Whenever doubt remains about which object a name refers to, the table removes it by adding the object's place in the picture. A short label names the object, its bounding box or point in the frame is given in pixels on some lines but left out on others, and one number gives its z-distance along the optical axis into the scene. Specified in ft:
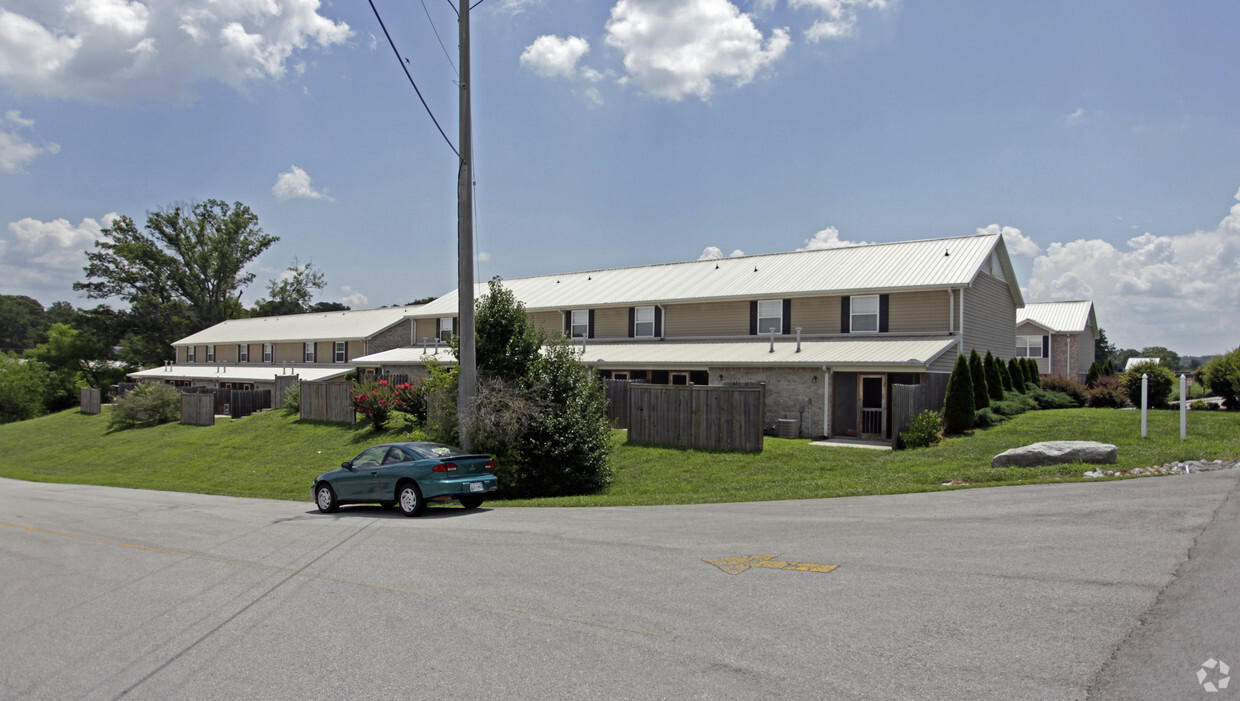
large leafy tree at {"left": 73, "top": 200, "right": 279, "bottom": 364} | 221.05
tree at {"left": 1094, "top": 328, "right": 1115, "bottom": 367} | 247.29
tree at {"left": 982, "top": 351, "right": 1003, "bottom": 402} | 79.51
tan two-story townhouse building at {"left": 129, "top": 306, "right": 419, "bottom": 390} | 149.18
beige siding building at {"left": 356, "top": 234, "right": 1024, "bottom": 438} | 74.38
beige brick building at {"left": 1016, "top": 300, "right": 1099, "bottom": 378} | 130.41
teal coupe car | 43.11
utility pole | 51.26
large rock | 42.68
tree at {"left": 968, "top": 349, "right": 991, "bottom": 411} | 70.74
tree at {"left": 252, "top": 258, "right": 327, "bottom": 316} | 256.11
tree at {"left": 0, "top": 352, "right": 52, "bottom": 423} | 201.87
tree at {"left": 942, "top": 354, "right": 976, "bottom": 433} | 64.18
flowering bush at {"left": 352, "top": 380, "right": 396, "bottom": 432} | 88.12
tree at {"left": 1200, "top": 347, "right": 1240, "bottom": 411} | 73.61
